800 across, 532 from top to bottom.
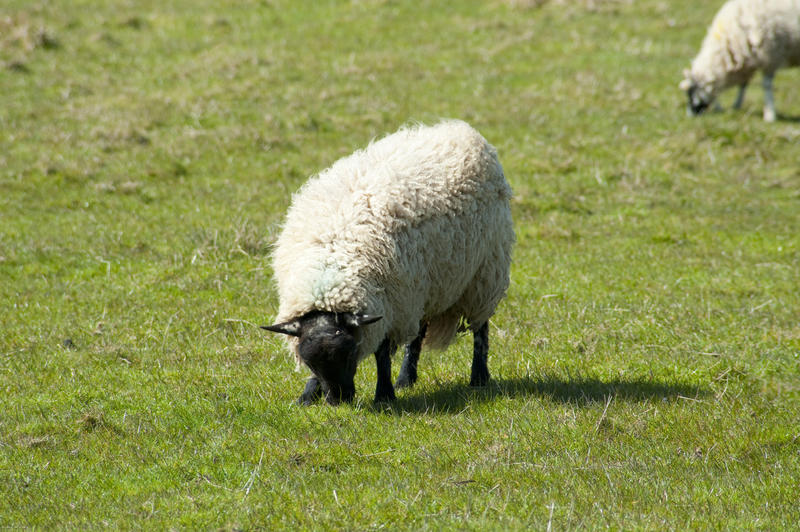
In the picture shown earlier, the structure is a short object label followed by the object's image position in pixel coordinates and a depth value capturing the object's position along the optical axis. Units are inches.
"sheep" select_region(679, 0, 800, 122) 1467.8
